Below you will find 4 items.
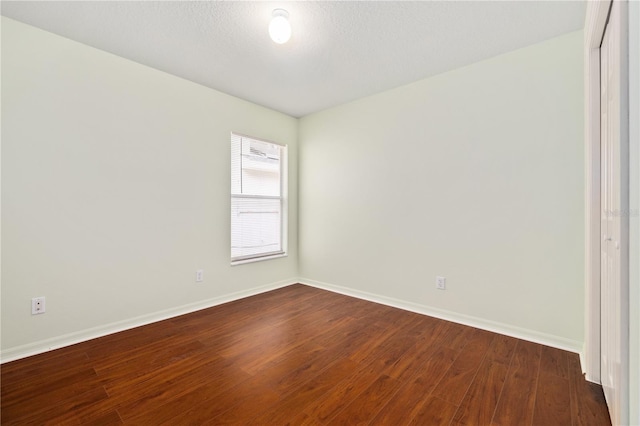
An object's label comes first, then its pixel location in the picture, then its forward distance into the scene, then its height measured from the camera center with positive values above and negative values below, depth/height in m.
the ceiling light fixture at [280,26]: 1.95 +1.31
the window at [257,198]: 3.54 +0.20
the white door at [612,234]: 0.98 -0.09
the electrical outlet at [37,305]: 2.14 -0.72
